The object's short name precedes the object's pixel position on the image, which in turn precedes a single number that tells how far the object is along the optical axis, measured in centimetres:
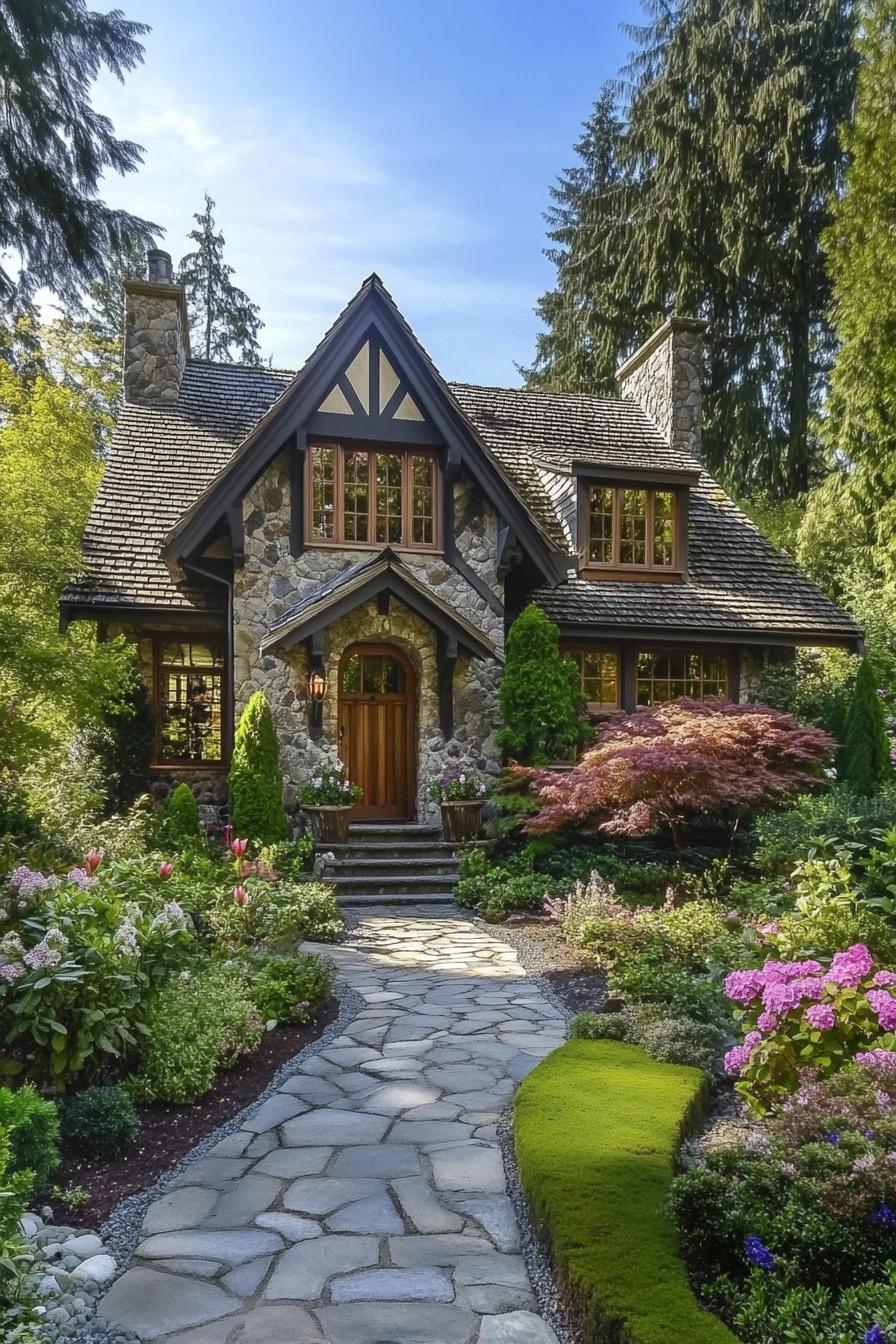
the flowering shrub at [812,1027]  406
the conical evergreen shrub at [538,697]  1223
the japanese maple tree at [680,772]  977
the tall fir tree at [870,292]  1822
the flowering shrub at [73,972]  444
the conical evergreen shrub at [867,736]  1349
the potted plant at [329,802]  1173
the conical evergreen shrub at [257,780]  1126
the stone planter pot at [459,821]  1206
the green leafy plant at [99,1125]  423
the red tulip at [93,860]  622
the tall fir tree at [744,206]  2191
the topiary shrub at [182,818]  1091
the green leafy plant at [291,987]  620
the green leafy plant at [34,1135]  341
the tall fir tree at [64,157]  955
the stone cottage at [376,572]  1236
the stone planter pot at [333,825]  1172
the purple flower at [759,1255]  291
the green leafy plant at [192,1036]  475
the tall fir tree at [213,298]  3156
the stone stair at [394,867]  1105
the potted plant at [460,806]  1206
